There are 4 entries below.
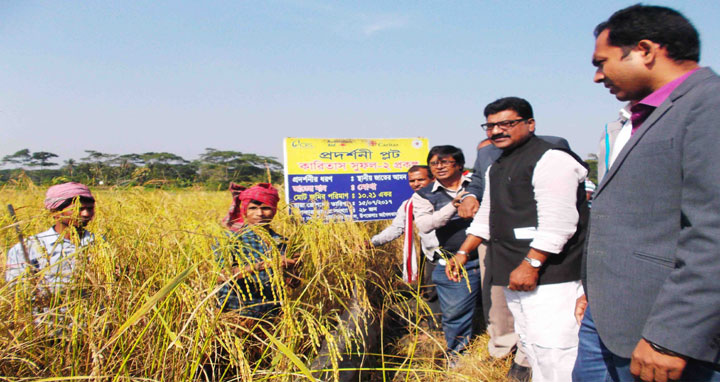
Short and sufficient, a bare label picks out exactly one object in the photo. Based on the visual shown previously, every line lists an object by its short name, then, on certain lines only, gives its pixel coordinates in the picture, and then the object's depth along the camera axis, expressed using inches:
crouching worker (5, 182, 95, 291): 56.1
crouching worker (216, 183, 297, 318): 58.8
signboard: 158.4
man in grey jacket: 34.1
